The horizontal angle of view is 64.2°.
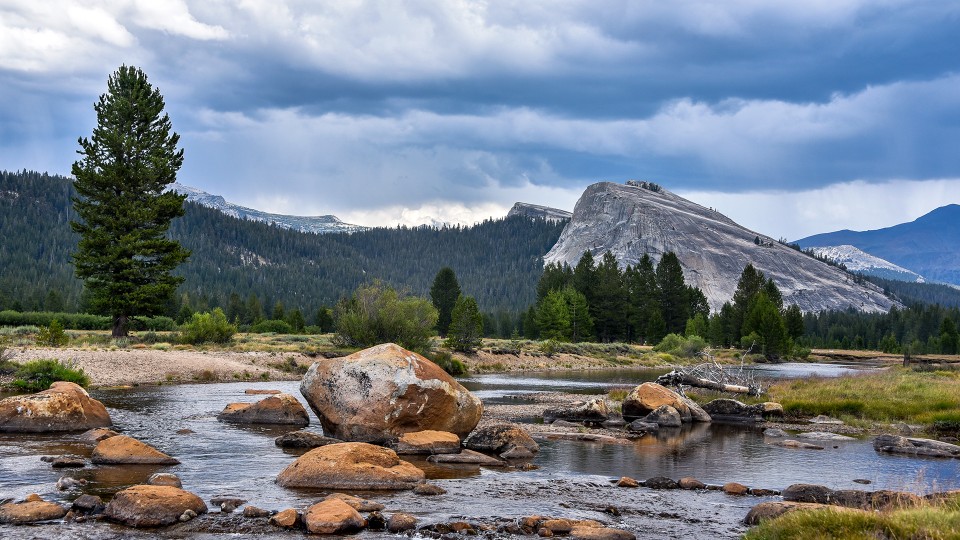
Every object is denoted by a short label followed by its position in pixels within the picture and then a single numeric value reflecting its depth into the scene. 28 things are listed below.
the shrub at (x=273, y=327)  113.80
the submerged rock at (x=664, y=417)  34.00
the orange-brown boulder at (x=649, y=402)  35.75
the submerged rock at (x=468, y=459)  23.28
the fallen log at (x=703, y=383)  43.53
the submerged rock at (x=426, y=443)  25.00
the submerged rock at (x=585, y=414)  35.06
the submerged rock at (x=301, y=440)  25.23
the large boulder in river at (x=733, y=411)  37.06
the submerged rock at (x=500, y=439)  25.61
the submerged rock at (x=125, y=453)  20.84
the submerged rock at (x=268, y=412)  31.12
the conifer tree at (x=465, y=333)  81.38
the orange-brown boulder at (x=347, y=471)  19.19
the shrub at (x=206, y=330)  67.19
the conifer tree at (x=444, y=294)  130.62
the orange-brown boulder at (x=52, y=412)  26.09
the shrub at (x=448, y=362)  67.56
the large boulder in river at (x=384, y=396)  26.36
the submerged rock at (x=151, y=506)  15.02
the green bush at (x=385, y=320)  67.38
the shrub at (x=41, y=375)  36.53
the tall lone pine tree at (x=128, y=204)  58.12
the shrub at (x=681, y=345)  112.70
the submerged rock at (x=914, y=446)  26.05
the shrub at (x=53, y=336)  51.72
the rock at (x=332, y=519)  14.69
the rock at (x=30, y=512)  14.84
